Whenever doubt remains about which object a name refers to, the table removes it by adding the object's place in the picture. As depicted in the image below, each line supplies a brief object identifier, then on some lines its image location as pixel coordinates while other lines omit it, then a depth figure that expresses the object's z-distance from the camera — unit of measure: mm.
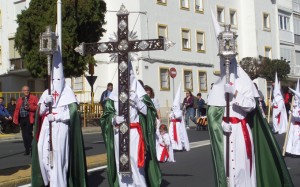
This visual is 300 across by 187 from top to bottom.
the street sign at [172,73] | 29150
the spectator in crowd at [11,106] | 20391
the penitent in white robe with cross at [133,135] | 8078
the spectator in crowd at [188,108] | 24859
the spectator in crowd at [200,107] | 26344
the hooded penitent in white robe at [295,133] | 14000
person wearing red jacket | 14672
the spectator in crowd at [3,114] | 16769
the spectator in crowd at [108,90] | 16886
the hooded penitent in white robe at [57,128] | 8023
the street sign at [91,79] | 24703
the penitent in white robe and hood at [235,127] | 6750
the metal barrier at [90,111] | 27859
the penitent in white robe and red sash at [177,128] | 15562
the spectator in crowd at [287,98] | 22653
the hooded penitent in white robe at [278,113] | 19539
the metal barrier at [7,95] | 28277
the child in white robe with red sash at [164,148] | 12867
